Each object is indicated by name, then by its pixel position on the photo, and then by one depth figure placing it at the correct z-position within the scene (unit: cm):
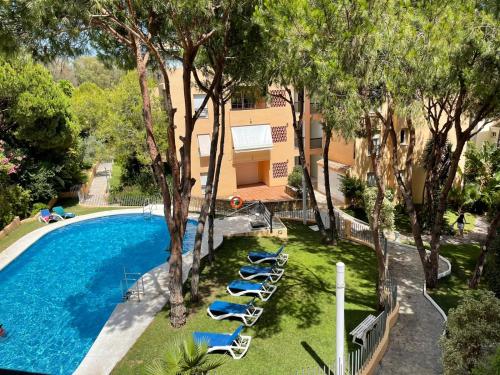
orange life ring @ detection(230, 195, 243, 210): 2666
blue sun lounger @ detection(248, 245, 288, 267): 1872
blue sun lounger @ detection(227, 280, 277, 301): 1526
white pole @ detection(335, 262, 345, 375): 906
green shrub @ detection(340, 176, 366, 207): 2875
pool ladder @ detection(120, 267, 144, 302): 1613
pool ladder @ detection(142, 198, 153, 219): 2875
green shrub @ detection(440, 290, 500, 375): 887
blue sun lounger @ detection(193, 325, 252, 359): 1168
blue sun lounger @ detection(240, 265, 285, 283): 1691
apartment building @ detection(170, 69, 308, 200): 3177
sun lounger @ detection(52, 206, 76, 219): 2822
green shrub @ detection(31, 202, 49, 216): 2835
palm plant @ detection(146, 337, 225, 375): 713
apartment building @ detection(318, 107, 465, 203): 2956
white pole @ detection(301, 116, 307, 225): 2384
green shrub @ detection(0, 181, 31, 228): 2502
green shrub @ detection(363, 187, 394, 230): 2175
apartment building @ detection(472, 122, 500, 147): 3988
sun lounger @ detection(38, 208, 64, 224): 2736
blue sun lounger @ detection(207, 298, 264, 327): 1352
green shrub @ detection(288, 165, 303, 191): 3284
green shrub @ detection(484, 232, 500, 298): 1533
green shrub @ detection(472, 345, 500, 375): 625
